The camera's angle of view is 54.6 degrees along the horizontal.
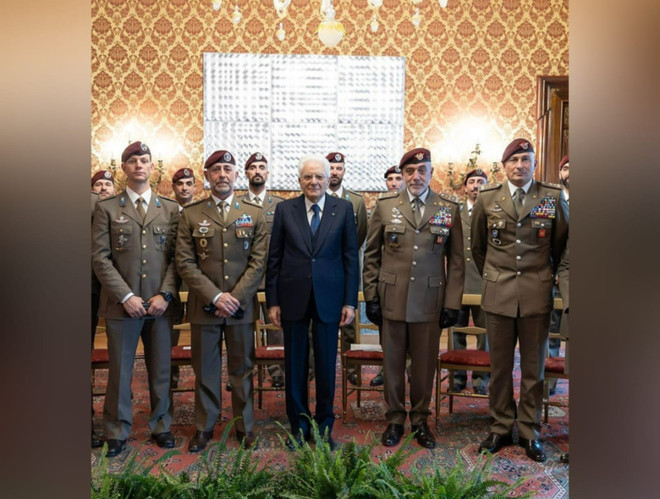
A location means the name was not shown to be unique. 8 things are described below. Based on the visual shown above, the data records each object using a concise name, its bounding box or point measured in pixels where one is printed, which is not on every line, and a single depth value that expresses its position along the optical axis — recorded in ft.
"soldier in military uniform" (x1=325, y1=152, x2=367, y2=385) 15.99
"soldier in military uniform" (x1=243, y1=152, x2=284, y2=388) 17.48
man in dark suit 11.23
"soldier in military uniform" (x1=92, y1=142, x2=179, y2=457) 10.98
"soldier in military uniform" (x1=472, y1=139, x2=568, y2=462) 10.91
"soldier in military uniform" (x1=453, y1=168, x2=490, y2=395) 14.69
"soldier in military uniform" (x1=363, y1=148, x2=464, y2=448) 11.60
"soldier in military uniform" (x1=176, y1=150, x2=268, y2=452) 11.36
